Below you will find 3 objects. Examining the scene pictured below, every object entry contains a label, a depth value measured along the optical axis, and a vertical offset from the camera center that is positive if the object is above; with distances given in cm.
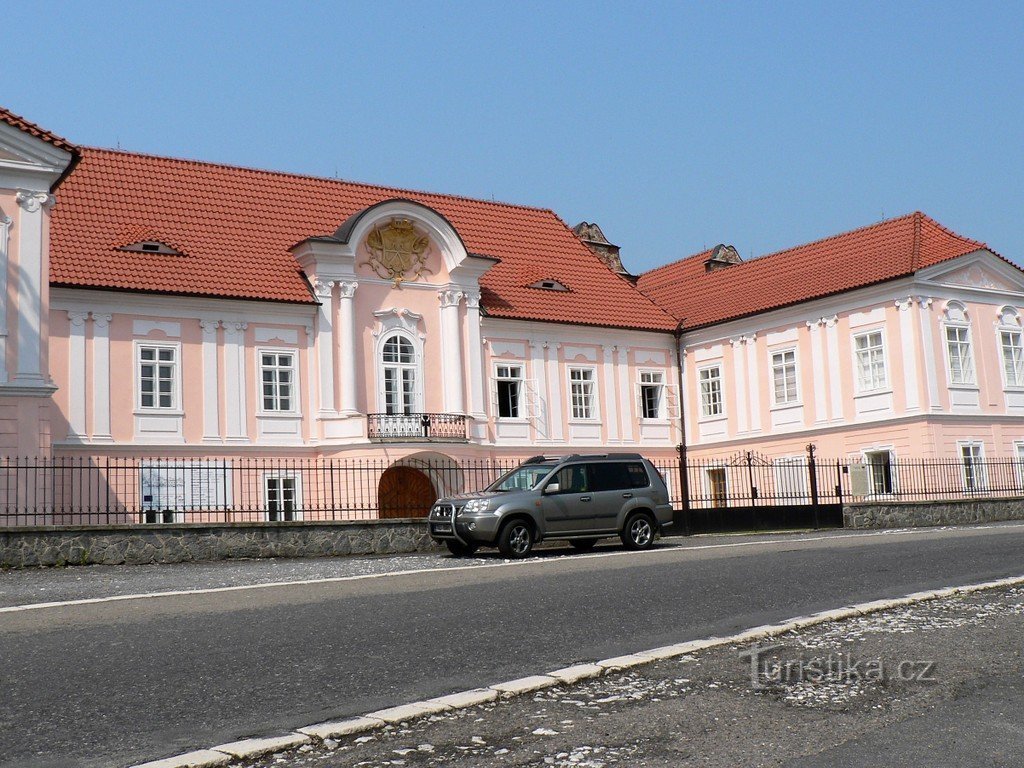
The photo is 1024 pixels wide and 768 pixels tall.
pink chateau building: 3269 +509
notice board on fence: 3036 +77
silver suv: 2155 -11
